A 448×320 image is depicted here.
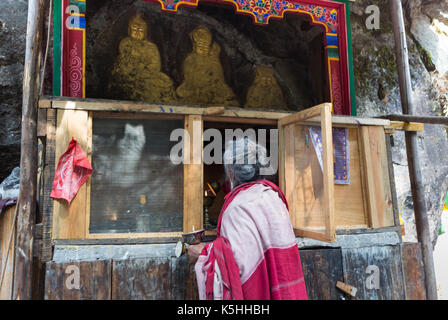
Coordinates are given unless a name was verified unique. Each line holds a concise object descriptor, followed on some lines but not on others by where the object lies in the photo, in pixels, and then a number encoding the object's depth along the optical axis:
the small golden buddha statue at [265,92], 5.75
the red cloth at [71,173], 2.78
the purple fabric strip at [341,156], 3.55
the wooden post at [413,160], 4.03
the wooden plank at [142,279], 2.79
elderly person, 2.11
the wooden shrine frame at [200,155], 2.79
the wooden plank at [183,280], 2.89
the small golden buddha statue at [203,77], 5.43
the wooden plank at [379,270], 3.36
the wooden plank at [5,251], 3.05
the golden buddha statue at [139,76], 5.08
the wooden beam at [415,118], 3.84
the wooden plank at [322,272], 3.20
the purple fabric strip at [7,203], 3.14
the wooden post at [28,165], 2.60
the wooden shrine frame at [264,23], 3.40
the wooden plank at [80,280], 2.68
